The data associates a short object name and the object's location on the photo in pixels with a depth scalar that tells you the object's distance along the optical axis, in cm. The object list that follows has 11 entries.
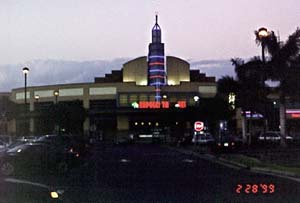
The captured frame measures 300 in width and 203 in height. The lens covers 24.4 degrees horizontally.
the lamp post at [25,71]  5347
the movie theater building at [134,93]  12788
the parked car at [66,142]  2971
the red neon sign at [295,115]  10300
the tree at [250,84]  5306
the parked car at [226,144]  5092
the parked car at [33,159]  2583
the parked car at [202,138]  6166
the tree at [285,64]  4794
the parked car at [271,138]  6006
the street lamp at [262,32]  3294
